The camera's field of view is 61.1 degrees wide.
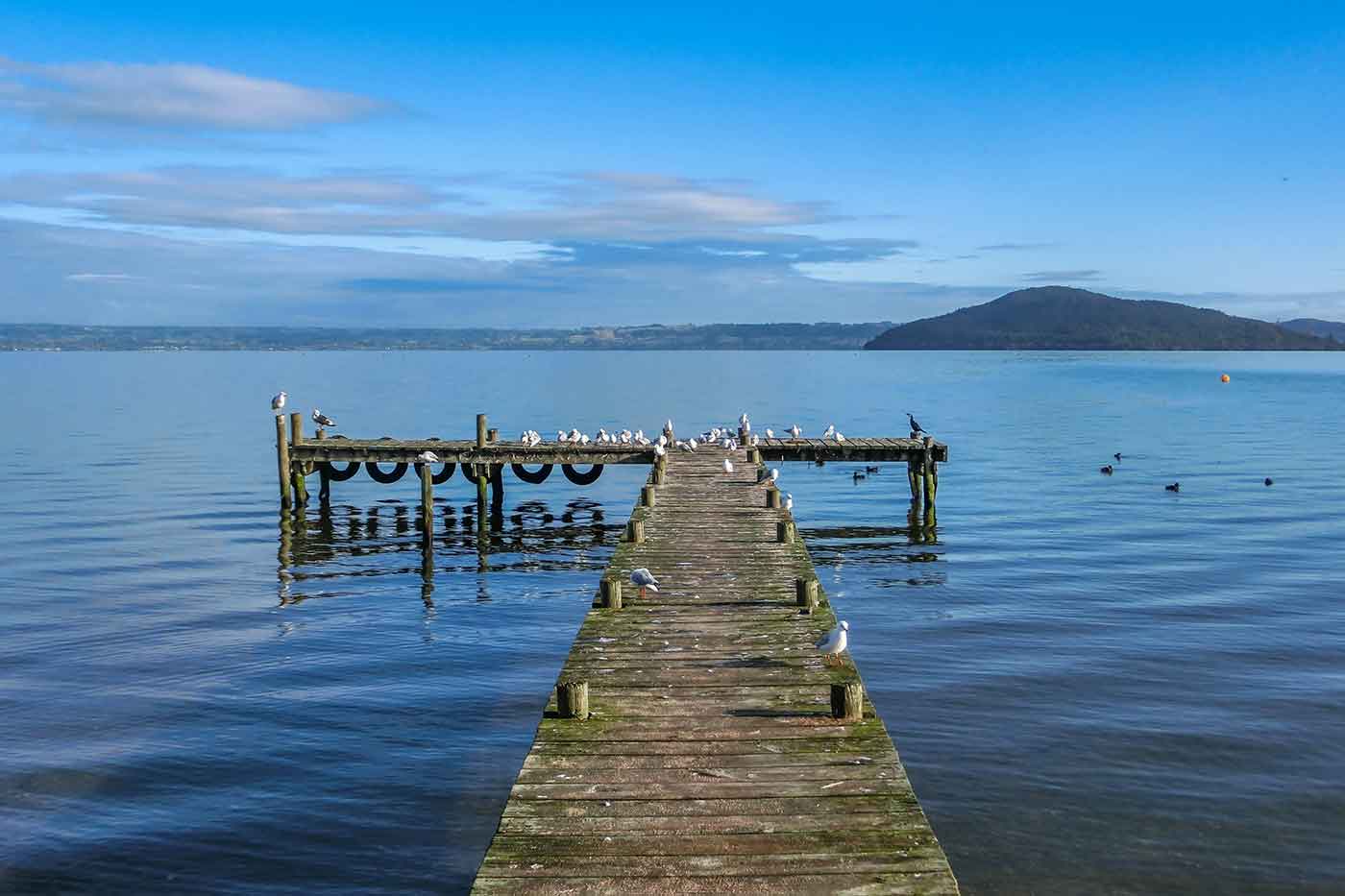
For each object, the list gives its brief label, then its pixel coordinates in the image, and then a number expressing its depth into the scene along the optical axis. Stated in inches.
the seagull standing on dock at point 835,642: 485.7
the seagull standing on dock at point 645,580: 615.8
